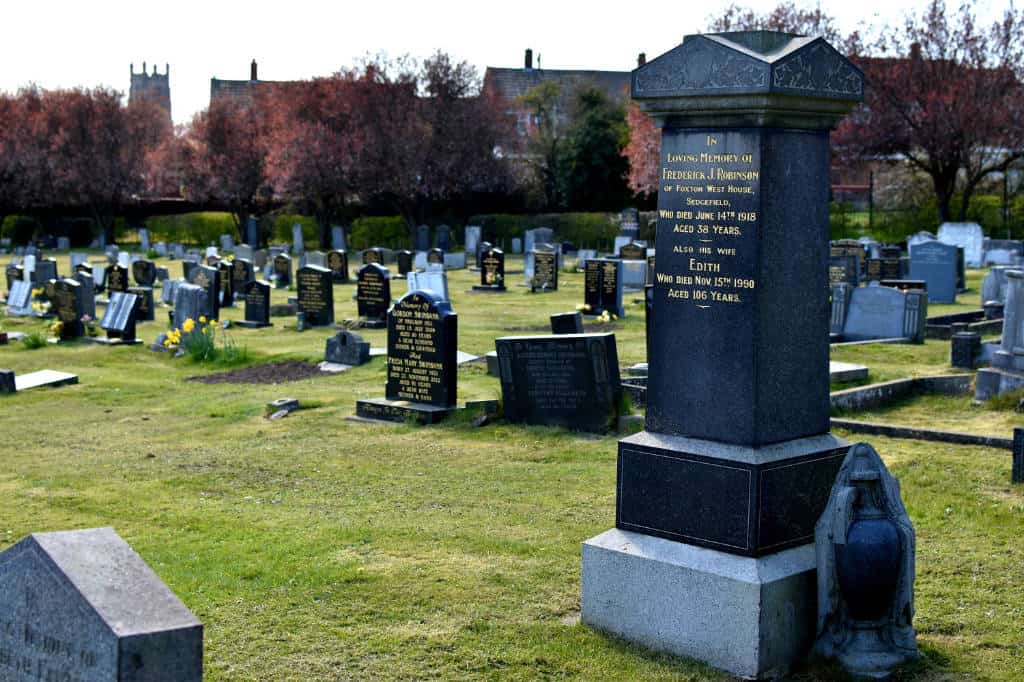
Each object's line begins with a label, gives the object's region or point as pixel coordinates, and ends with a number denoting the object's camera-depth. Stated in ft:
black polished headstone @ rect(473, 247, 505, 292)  105.29
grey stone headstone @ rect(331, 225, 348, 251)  167.32
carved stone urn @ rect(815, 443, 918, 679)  19.89
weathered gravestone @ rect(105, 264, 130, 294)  88.28
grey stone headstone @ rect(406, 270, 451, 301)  78.79
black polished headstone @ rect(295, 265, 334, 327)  76.28
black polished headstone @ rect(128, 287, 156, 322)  79.46
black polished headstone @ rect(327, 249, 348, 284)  110.73
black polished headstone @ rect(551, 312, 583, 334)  52.75
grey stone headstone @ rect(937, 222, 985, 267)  125.08
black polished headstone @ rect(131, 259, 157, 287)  102.22
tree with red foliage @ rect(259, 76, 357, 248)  167.12
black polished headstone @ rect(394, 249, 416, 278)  122.80
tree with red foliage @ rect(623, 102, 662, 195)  155.74
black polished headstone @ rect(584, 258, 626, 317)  79.82
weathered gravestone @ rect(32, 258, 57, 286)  99.25
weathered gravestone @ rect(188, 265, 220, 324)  71.61
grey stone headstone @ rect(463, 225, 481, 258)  157.10
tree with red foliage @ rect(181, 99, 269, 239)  184.55
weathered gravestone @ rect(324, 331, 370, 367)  58.03
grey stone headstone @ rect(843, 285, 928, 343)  62.54
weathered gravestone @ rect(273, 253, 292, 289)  106.93
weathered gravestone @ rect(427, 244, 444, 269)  125.49
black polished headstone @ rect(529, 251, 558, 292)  102.94
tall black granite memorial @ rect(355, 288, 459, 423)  43.37
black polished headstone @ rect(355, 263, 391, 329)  75.82
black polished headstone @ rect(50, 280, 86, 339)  71.77
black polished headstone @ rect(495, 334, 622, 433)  40.40
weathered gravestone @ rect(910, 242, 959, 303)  87.25
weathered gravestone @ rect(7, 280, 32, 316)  85.85
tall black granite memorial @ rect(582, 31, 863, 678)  20.26
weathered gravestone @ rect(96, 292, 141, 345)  69.72
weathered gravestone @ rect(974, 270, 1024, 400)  44.29
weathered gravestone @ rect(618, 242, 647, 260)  112.47
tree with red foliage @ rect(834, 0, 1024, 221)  135.54
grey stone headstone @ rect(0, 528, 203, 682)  12.19
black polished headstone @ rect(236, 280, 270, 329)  77.74
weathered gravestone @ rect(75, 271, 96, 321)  73.31
